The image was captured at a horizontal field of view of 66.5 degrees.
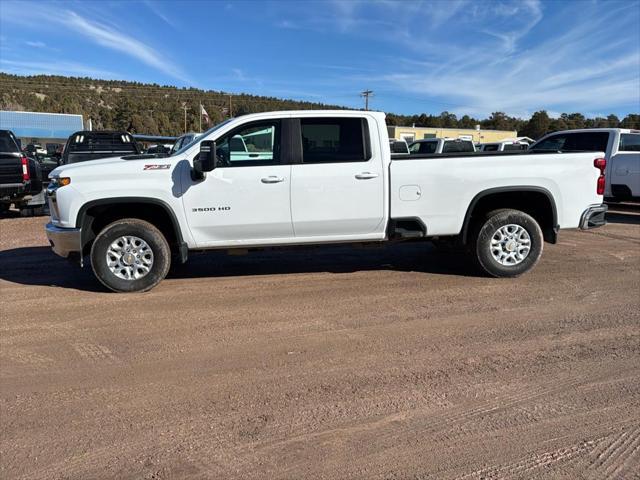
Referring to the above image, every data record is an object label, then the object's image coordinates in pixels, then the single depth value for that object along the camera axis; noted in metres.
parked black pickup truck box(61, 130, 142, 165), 11.42
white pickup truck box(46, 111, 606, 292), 5.52
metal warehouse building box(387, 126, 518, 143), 53.86
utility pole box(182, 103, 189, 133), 77.12
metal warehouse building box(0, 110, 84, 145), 52.10
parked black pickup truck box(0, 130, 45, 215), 10.80
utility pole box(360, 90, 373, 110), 67.44
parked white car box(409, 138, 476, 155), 17.03
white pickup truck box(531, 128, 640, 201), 11.94
